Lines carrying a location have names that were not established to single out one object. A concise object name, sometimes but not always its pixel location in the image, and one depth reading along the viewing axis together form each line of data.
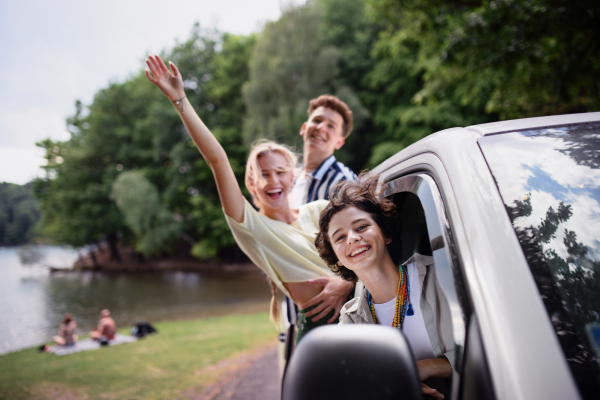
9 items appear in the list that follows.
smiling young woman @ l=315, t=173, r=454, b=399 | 1.16
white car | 0.82
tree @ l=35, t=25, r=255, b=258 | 27.84
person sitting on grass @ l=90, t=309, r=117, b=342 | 10.97
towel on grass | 10.33
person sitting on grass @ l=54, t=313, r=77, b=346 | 10.76
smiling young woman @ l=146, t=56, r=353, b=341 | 1.86
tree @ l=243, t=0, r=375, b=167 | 22.22
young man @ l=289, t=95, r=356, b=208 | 3.13
